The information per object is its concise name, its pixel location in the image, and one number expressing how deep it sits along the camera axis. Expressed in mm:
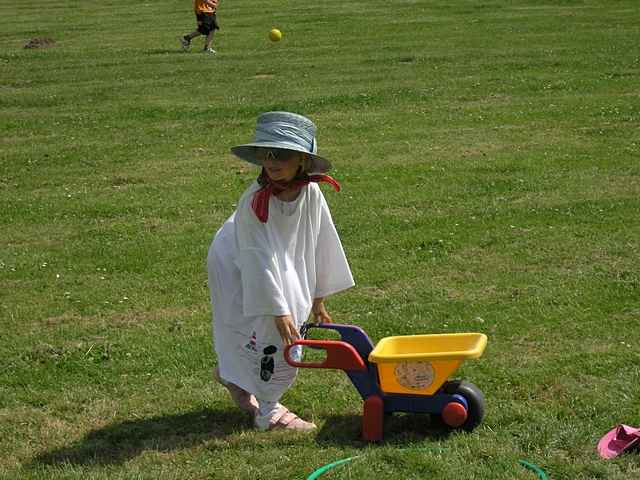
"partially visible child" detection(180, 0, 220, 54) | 19656
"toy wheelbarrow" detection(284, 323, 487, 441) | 4398
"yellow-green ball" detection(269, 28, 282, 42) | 20016
